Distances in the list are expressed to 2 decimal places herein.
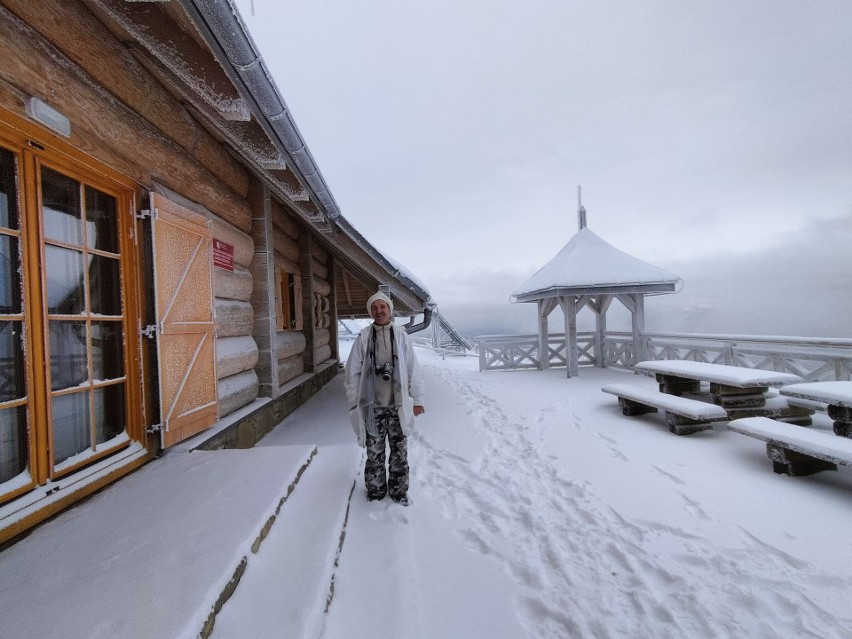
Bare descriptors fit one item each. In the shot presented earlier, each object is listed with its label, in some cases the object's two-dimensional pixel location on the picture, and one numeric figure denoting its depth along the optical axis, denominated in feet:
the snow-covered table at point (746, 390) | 15.11
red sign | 12.44
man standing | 9.07
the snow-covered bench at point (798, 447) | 9.69
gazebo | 29.58
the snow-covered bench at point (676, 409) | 14.19
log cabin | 6.29
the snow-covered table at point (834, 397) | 11.91
